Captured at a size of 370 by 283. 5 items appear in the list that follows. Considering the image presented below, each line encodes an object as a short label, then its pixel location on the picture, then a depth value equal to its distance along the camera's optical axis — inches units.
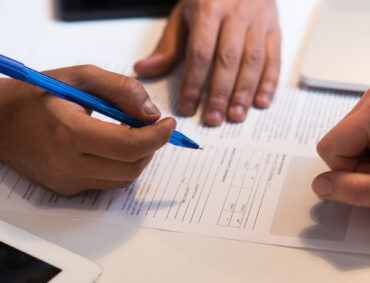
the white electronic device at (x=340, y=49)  27.1
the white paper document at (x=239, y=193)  22.8
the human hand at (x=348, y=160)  22.3
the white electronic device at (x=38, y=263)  21.3
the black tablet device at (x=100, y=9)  30.9
